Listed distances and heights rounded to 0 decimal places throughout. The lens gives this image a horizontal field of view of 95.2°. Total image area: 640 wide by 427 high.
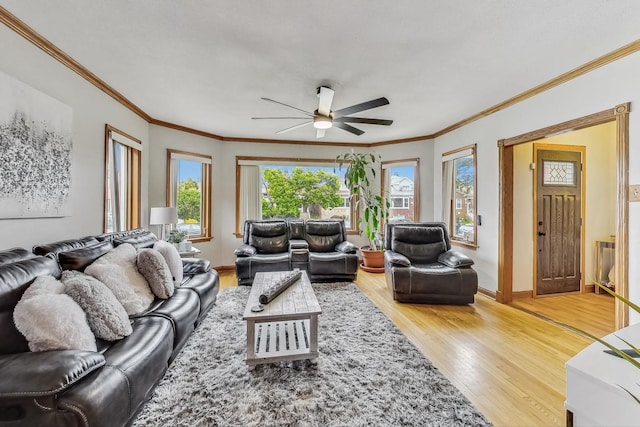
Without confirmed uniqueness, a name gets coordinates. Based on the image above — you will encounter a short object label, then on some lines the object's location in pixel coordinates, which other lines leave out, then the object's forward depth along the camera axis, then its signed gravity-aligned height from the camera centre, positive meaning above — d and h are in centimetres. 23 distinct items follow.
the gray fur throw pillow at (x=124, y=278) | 212 -50
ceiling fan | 289 +110
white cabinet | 82 -52
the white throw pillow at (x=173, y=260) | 286 -47
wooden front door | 401 -7
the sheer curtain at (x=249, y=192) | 565 +41
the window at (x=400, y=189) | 583 +52
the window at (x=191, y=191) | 486 +39
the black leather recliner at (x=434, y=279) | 357 -80
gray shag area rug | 172 -119
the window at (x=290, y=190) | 566 +47
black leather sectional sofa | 121 -77
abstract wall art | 211 +48
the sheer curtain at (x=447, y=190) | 509 +43
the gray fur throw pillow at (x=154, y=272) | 246 -51
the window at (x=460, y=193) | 452 +35
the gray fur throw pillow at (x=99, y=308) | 173 -58
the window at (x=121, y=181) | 345 +42
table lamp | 402 -4
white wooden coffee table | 219 -102
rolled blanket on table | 236 -66
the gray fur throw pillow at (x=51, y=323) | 146 -57
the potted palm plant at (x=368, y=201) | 545 +26
